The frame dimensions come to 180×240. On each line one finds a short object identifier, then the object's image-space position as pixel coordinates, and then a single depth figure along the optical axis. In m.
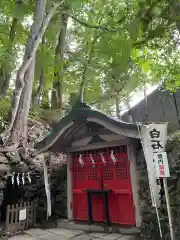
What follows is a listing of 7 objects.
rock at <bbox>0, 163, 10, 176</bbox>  8.40
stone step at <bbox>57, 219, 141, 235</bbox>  6.42
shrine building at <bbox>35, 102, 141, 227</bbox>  6.75
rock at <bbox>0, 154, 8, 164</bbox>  8.77
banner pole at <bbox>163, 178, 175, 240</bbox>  4.66
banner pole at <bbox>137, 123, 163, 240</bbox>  5.03
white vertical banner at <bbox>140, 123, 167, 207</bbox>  5.36
